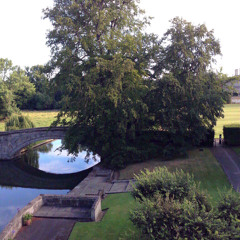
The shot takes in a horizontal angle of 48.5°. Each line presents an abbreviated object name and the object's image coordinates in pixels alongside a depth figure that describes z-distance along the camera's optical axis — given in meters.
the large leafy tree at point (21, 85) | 69.38
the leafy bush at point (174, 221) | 8.01
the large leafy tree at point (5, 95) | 62.72
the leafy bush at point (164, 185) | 10.68
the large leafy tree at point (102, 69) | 23.69
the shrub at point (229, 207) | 8.76
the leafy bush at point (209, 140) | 27.33
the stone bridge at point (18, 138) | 33.88
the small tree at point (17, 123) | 39.28
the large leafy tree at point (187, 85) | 23.33
